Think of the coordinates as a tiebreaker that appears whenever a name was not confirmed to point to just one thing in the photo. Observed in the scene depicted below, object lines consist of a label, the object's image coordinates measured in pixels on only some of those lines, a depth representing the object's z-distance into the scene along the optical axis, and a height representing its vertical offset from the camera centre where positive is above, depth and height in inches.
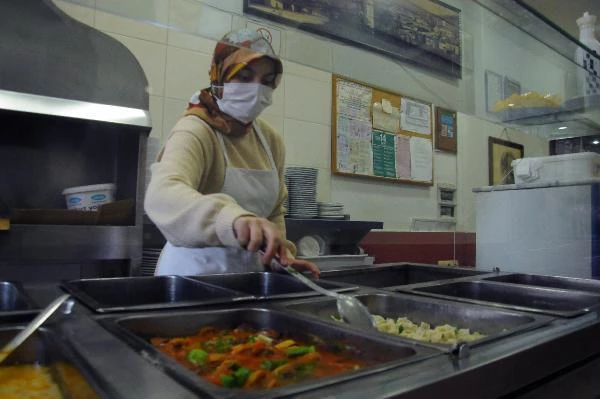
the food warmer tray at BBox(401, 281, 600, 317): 54.8 -8.1
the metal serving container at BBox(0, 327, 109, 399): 22.6 -8.5
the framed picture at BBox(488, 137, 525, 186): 198.3 +31.9
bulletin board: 161.9 +34.8
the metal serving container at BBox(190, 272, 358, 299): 57.1 -7.2
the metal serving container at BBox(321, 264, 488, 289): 71.6 -7.6
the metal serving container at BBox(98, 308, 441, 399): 22.7 -8.1
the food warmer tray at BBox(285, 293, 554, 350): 45.4 -8.7
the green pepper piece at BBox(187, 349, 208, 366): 33.8 -9.7
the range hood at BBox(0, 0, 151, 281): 88.0 +18.5
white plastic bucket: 95.1 +5.3
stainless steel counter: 22.4 -8.0
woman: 54.2 +8.9
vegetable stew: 29.8 -9.8
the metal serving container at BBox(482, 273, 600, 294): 65.7 -7.6
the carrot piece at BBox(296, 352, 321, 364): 34.3 -9.8
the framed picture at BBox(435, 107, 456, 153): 193.8 +42.2
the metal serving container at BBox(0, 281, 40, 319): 37.4 -7.2
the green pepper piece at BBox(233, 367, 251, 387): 28.5 -9.4
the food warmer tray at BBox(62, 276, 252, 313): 49.4 -7.5
